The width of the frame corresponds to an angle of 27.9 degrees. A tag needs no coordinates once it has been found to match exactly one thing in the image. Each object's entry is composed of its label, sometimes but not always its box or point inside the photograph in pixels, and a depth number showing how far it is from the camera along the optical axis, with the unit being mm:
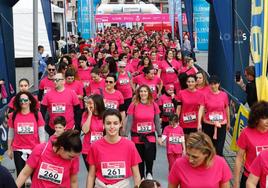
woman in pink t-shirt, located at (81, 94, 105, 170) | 6938
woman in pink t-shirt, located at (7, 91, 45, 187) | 7168
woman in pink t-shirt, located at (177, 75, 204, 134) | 9047
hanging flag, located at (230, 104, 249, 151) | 9322
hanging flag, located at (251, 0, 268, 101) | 6906
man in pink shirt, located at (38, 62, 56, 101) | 10295
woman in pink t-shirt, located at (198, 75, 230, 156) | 8836
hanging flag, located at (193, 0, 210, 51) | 29022
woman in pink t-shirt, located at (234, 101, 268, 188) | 5508
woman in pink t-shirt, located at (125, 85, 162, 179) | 7758
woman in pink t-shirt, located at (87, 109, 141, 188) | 5266
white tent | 26625
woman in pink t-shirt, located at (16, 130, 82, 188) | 5062
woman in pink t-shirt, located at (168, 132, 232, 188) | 4336
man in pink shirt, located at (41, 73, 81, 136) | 8445
